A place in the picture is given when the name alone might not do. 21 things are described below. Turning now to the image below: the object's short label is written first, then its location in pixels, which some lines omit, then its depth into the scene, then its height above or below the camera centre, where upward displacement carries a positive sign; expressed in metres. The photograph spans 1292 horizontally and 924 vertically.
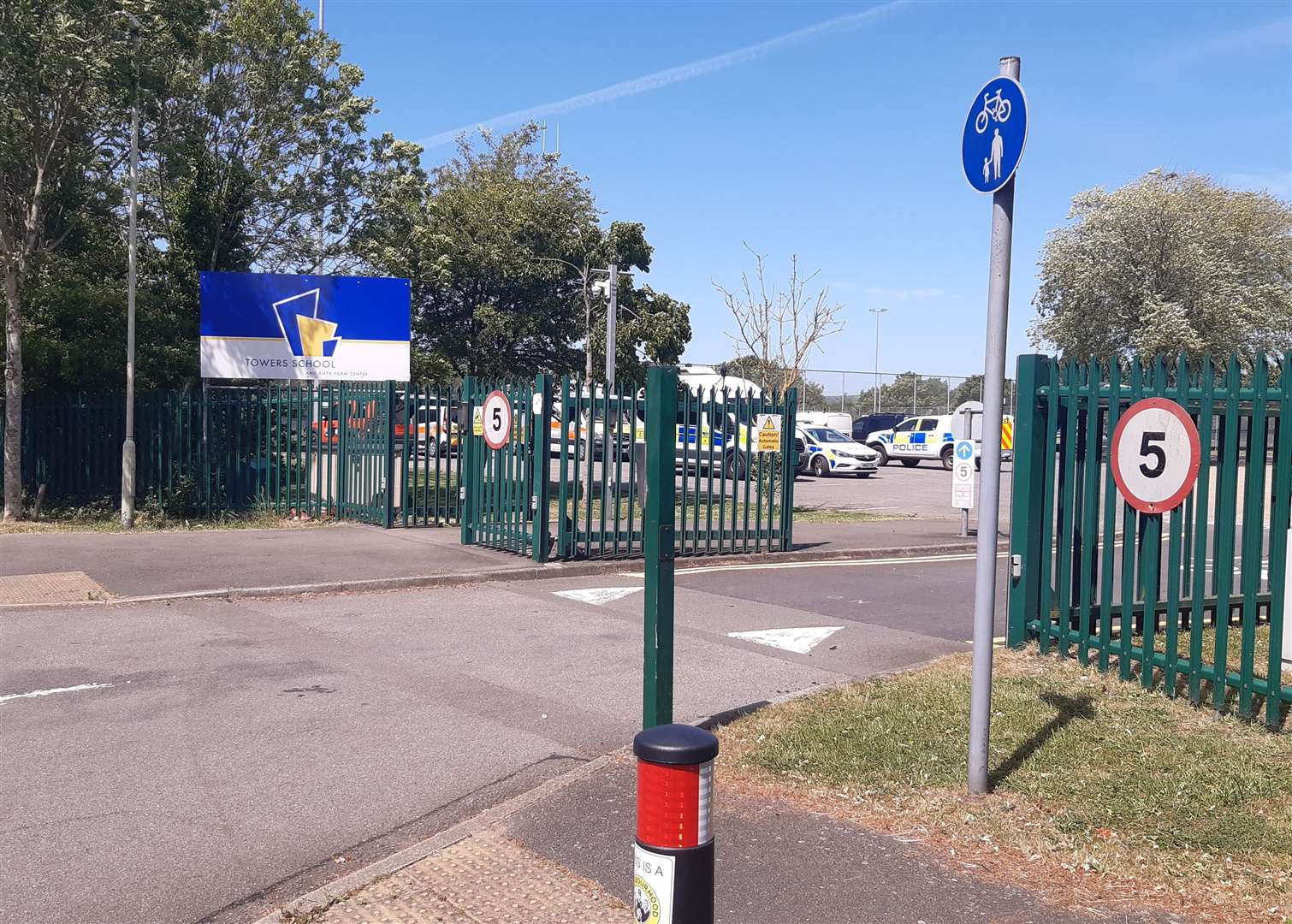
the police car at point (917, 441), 42.44 -0.45
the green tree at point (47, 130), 15.09 +4.28
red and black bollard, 3.16 -1.14
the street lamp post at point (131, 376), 15.88 +0.63
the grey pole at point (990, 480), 5.27 -0.23
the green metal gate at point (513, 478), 13.36 -0.67
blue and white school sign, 18.75 +1.62
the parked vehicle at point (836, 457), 35.66 -0.88
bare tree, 24.73 +1.84
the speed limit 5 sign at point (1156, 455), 5.88 -0.12
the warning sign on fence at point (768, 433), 14.81 -0.06
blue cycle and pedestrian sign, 5.18 +1.39
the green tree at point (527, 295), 39.06 +4.65
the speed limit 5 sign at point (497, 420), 13.71 +0.05
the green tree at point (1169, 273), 44.06 +6.51
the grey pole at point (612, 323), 23.64 +2.23
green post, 5.16 -0.52
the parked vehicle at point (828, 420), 42.94 +0.35
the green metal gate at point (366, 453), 16.72 -0.46
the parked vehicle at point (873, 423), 48.69 +0.26
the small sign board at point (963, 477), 17.53 -0.73
